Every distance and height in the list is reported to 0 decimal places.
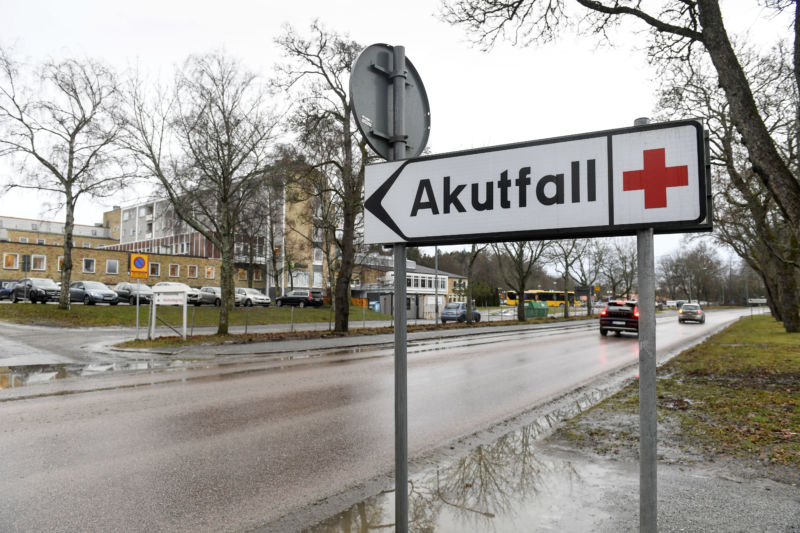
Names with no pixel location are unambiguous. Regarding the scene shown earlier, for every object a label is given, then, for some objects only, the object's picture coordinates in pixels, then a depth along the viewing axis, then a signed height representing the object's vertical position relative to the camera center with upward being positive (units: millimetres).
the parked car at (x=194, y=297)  38769 -619
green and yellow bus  72312 -763
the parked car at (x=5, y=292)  38062 -306
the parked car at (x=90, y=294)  33500 -370
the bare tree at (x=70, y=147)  25000 +7468
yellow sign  18062 +841
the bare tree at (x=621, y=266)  69250 +3738
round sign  2551 +1032
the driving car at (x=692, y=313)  39625 -1699
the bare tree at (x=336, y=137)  21341 +6783
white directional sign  1906 +448
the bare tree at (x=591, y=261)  55781 +3574
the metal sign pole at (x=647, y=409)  1867 -443
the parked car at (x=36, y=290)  32875 -120
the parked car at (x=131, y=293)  36041 -317
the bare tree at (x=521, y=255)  40594 +3019
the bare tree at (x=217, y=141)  20141 +6131
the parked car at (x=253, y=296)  44019 -588
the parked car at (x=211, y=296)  40938 -559
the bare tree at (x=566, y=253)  47034 +3763
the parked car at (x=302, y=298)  46094 -765
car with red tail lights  23828 -1233
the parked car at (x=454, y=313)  41281 -1851
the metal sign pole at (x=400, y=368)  2463 -388
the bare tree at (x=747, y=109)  7438 +2840
